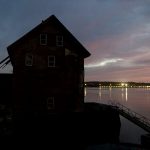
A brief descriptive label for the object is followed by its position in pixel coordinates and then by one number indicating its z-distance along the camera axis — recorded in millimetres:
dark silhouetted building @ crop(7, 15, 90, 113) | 19742
